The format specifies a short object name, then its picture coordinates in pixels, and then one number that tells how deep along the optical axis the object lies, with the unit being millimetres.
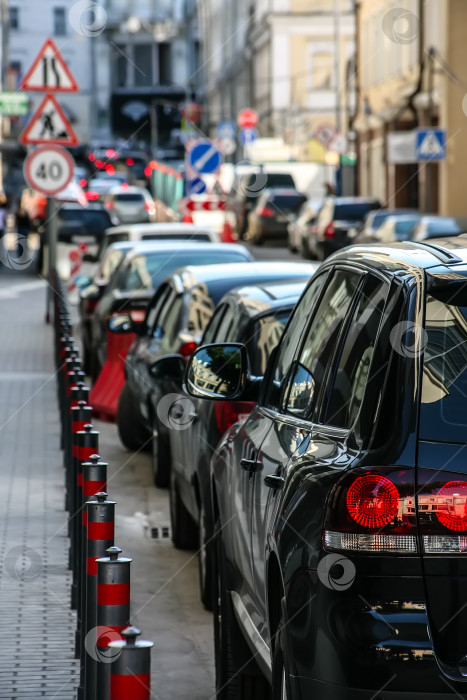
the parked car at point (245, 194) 50031
